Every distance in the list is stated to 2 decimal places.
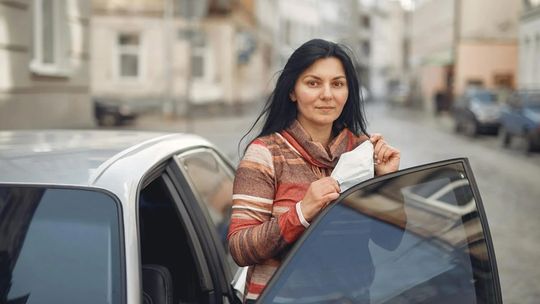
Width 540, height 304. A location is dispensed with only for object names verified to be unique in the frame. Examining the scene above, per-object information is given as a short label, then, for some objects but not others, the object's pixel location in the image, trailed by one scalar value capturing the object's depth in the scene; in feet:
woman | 6.64
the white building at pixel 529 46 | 114.62
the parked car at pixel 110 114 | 84.33
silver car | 6.01
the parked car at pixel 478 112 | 82.74
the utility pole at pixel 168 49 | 105.50
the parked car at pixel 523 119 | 60.85
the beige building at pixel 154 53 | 105.29
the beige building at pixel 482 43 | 140.87
